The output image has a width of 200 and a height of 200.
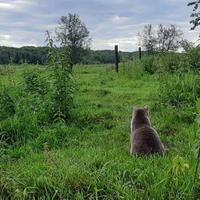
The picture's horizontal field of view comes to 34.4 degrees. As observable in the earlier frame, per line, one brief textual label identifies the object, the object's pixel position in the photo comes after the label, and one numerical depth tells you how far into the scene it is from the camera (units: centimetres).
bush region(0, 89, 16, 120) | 570
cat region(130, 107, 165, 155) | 394
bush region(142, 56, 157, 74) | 1312
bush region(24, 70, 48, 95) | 662
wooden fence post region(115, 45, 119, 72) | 1629
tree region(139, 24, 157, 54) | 4414
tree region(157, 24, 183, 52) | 4215
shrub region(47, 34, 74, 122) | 581
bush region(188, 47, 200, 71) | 794
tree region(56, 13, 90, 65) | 3242
